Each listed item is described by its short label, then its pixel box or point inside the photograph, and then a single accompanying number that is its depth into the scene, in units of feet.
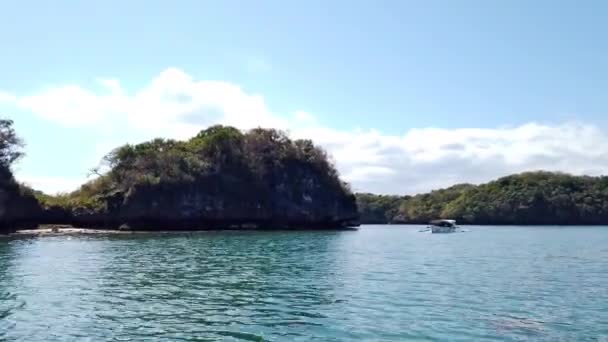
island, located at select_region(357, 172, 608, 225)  621.72
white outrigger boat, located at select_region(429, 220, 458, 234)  376.48
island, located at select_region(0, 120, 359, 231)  339.57
